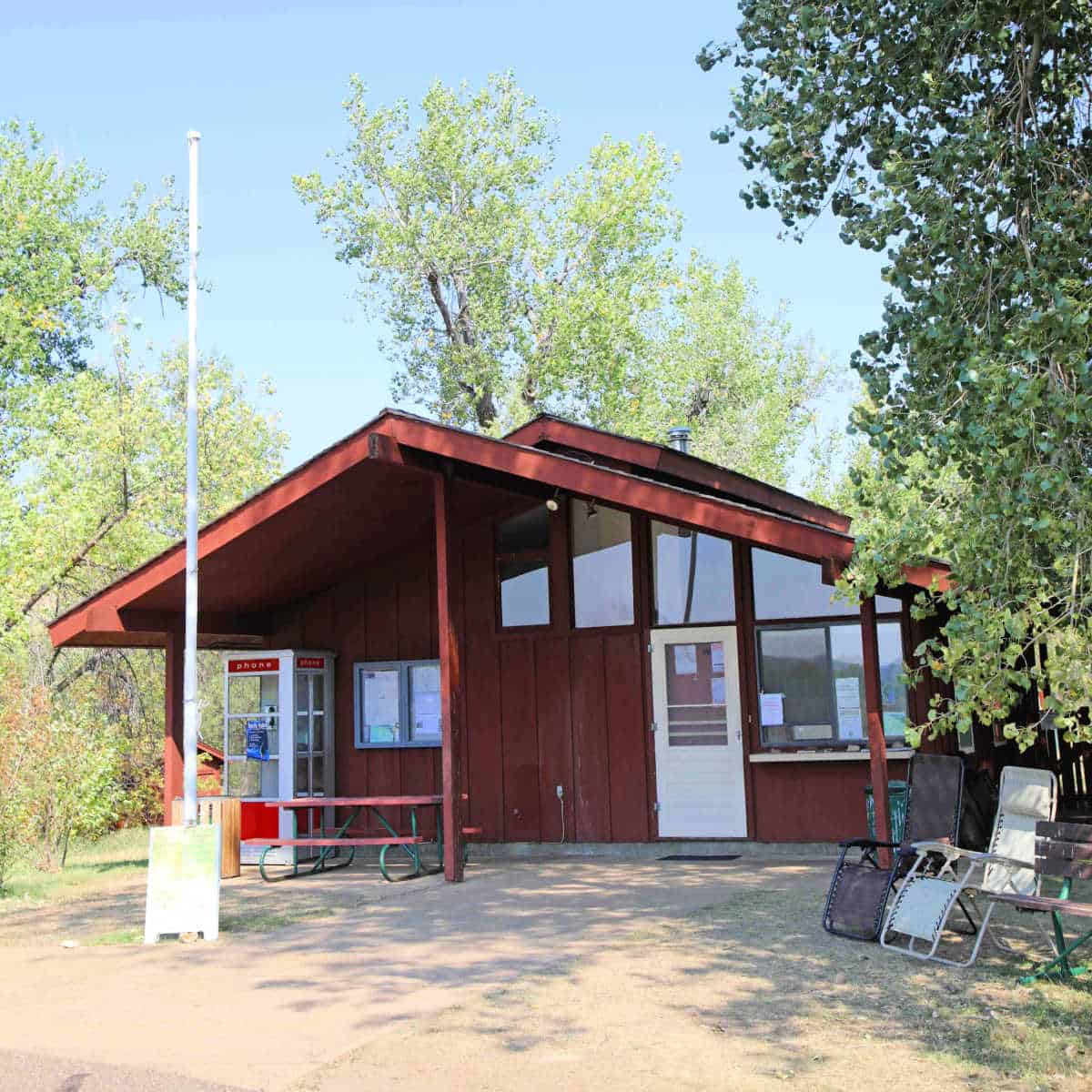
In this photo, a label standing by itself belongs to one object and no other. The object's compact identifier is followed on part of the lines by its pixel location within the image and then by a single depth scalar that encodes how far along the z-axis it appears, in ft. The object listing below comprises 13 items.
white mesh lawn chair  21.45
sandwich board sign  26.25
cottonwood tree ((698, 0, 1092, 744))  16.71
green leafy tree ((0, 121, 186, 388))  71.05
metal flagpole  28.96
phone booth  40.01
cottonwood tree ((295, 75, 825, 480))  94.27
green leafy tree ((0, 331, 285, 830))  50.83
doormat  35.47
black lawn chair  23.00
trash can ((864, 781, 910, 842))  30.45
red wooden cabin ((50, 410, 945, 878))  33.55
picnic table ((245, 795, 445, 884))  33.22
